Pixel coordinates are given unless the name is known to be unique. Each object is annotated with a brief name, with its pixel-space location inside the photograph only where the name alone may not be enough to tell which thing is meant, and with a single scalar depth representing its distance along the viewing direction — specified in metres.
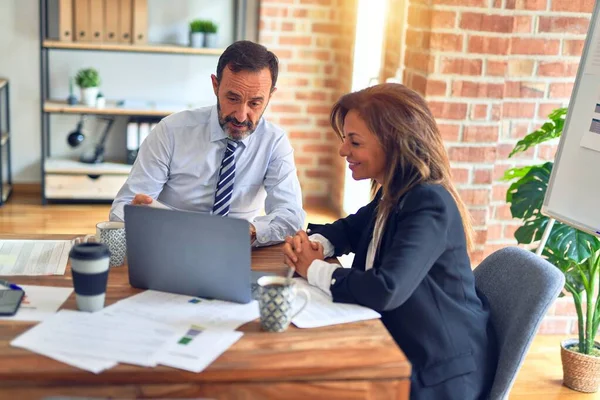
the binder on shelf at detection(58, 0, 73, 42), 4.87
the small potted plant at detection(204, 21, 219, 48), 5.04
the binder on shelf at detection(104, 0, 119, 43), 4.94
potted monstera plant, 2.71
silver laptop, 1.58
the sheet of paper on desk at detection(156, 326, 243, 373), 1.34
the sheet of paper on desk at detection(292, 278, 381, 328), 1.56
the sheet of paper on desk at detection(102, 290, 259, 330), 1.52
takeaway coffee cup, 1.55
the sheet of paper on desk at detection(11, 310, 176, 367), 1.37
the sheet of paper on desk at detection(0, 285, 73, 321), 1.52
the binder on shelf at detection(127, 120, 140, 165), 5.02
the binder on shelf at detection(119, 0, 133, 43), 4.96
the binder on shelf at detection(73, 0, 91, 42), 4.90
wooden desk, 1.31
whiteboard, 2.36
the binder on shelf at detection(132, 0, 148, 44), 4.97
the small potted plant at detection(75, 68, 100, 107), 4.93
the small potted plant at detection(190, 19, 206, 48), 5.04
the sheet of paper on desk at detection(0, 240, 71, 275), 1.80
